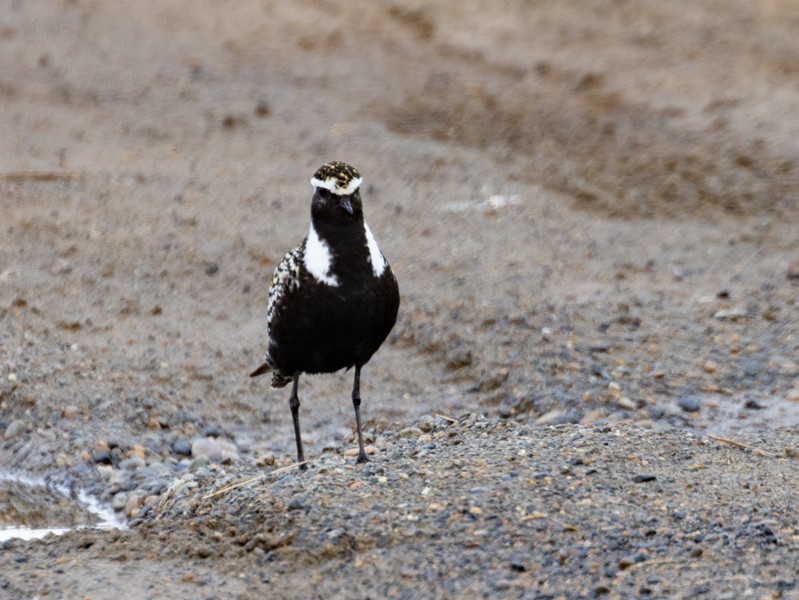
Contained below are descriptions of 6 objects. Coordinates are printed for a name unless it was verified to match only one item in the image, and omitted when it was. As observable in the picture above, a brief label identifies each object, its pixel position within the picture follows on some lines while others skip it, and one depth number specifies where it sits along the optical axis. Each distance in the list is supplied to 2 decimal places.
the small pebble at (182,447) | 16.08
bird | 12.86
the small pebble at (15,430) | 16.33
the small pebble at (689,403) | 16.50
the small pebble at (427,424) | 14.99
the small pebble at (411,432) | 14.89
